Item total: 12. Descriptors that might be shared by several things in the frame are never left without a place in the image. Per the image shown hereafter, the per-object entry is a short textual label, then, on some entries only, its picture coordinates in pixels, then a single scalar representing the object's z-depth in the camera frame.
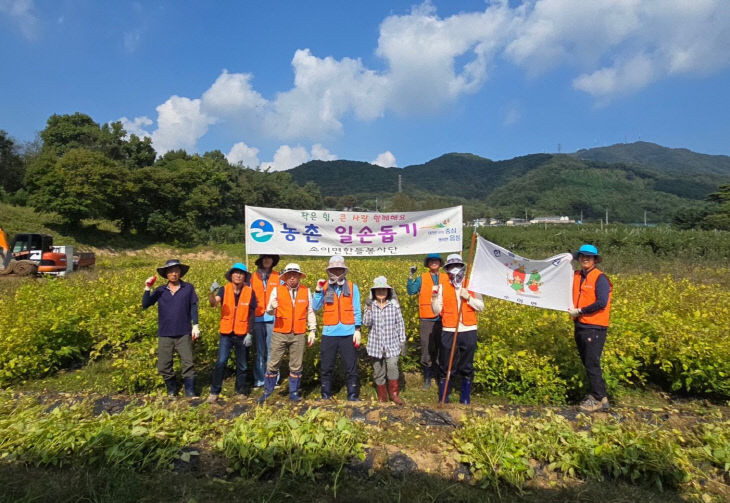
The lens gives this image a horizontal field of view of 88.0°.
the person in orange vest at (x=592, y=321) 4.18
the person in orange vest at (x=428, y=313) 5.06
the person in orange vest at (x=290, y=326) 4.58
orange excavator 15.74
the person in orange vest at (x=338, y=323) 4.56
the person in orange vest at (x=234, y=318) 4.71
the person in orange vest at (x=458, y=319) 4.48
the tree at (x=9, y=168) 36.48
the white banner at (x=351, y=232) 5.58
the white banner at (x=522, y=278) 4.52
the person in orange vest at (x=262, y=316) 5.02
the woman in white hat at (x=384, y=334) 4.51
